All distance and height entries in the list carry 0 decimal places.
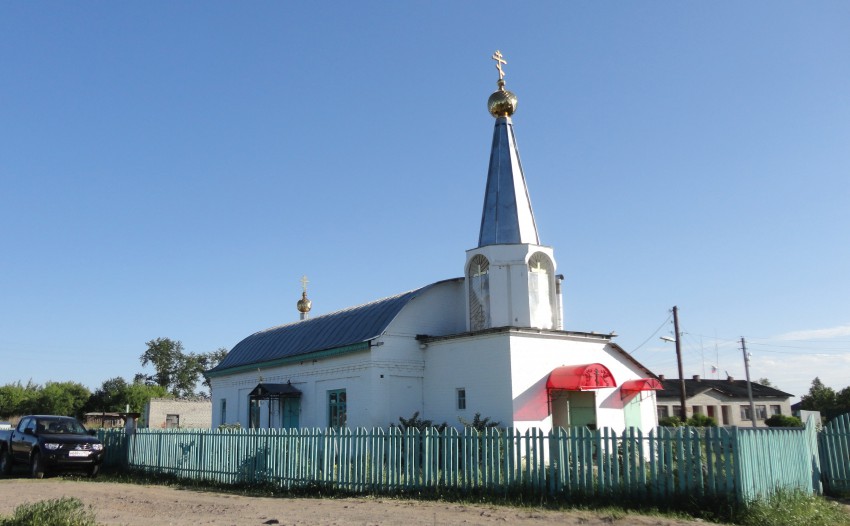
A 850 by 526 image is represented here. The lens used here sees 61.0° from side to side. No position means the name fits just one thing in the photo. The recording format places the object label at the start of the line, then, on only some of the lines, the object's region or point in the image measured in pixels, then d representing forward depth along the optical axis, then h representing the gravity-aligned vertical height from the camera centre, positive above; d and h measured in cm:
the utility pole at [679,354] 3488 +237
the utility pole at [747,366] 4209 +220
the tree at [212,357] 8306 +610
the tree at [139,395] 6288 +152
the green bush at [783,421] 4331 -125
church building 1827 +141
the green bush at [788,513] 1019 -161
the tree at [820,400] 5400 -2
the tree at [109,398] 6331 +136
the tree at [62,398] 6206 +133
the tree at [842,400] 5244 -7
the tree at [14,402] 6253 +110
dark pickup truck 1805 -82
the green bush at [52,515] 933 -132
